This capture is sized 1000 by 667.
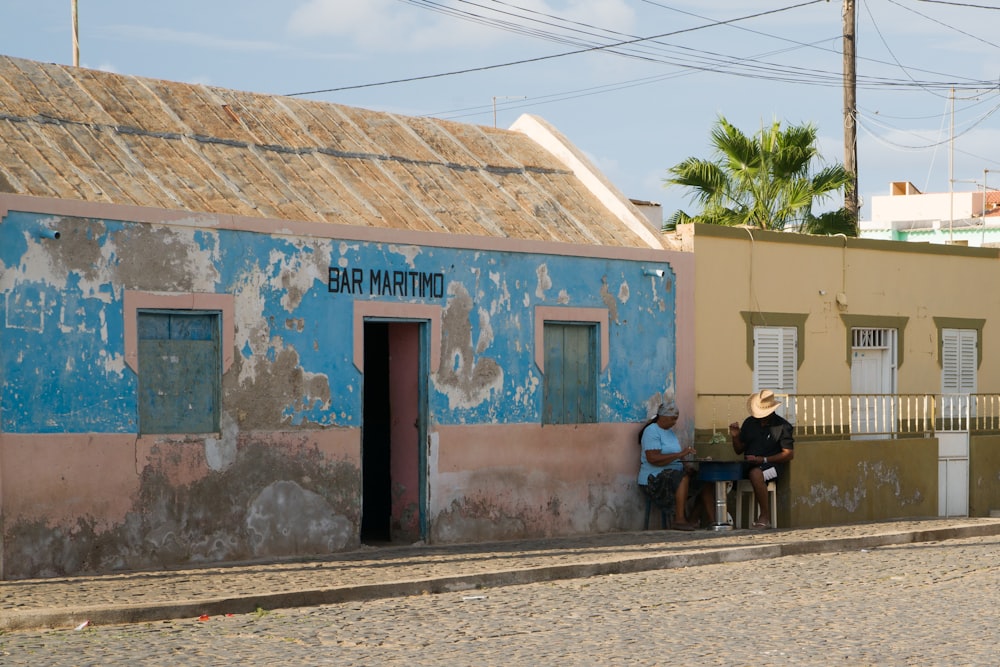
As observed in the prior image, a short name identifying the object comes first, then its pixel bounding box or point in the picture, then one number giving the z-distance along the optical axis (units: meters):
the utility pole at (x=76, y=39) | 29.14
